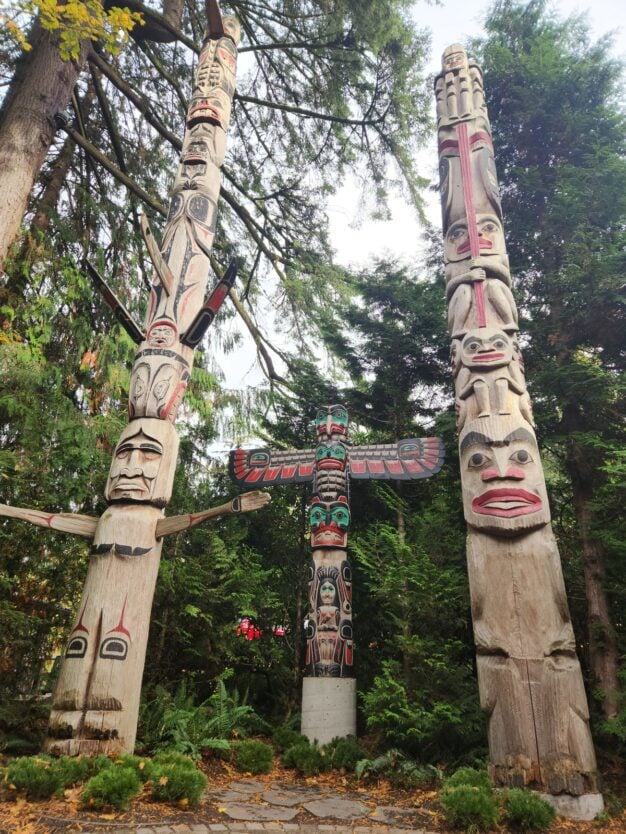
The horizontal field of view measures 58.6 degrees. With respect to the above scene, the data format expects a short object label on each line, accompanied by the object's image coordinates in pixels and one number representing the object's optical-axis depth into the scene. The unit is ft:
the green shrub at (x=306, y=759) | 17.17
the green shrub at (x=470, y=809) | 10.99
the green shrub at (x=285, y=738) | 19.94
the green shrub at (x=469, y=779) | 12.40
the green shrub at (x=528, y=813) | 11.05
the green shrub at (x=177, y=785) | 11.49
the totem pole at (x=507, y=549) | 12.48
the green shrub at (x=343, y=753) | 17.63
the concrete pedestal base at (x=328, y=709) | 19.48
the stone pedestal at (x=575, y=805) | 11.87
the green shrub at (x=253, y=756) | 16.71
